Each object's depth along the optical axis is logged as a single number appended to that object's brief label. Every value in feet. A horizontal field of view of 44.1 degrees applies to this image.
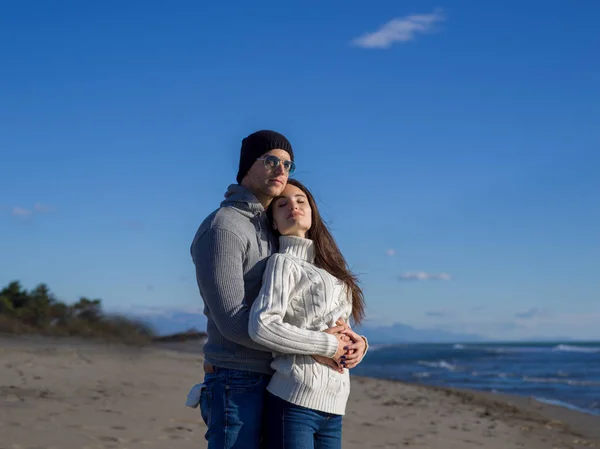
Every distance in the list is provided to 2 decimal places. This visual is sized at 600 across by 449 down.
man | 9.39
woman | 9.33
